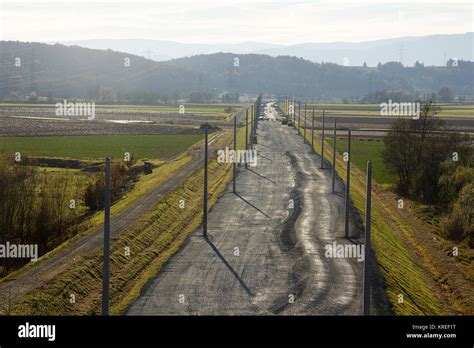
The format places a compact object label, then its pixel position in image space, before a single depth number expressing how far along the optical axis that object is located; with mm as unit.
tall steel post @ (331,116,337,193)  56906
